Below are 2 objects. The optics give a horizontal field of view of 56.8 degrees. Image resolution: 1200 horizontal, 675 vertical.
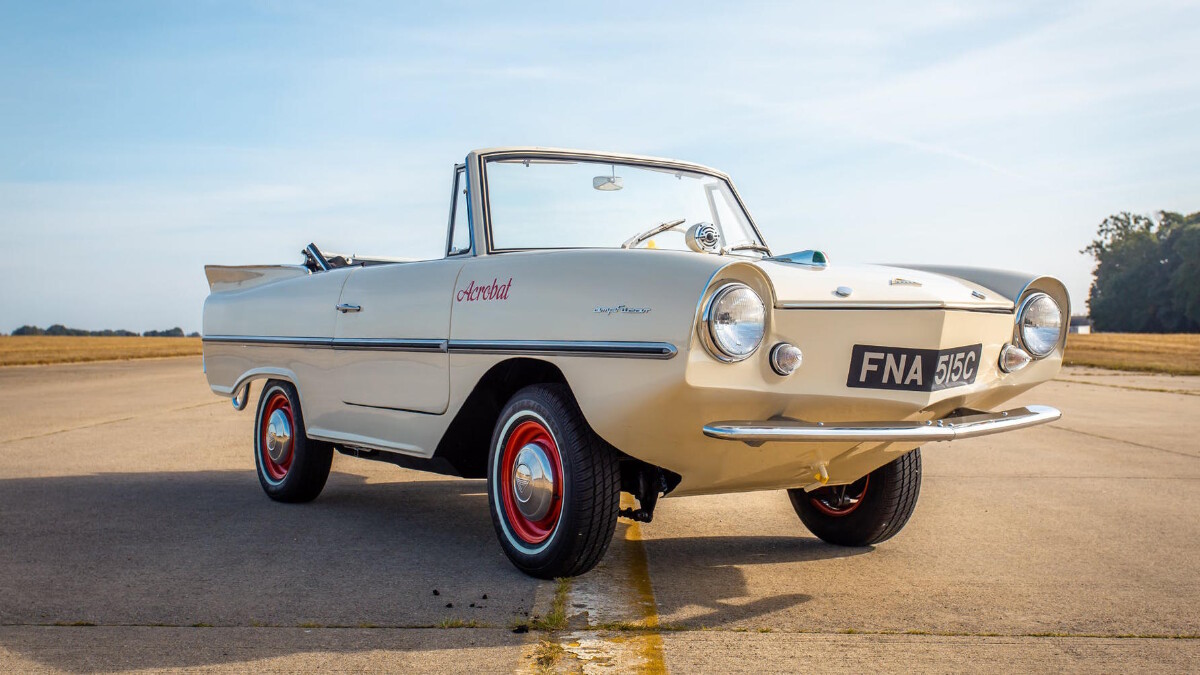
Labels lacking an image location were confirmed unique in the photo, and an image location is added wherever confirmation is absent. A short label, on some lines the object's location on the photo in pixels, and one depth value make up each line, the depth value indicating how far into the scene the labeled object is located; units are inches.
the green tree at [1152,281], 2642.2
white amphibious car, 144.8
